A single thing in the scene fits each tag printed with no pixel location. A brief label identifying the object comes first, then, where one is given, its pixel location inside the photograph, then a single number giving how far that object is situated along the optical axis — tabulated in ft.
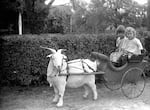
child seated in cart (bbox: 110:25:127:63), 20.21
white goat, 16.26
